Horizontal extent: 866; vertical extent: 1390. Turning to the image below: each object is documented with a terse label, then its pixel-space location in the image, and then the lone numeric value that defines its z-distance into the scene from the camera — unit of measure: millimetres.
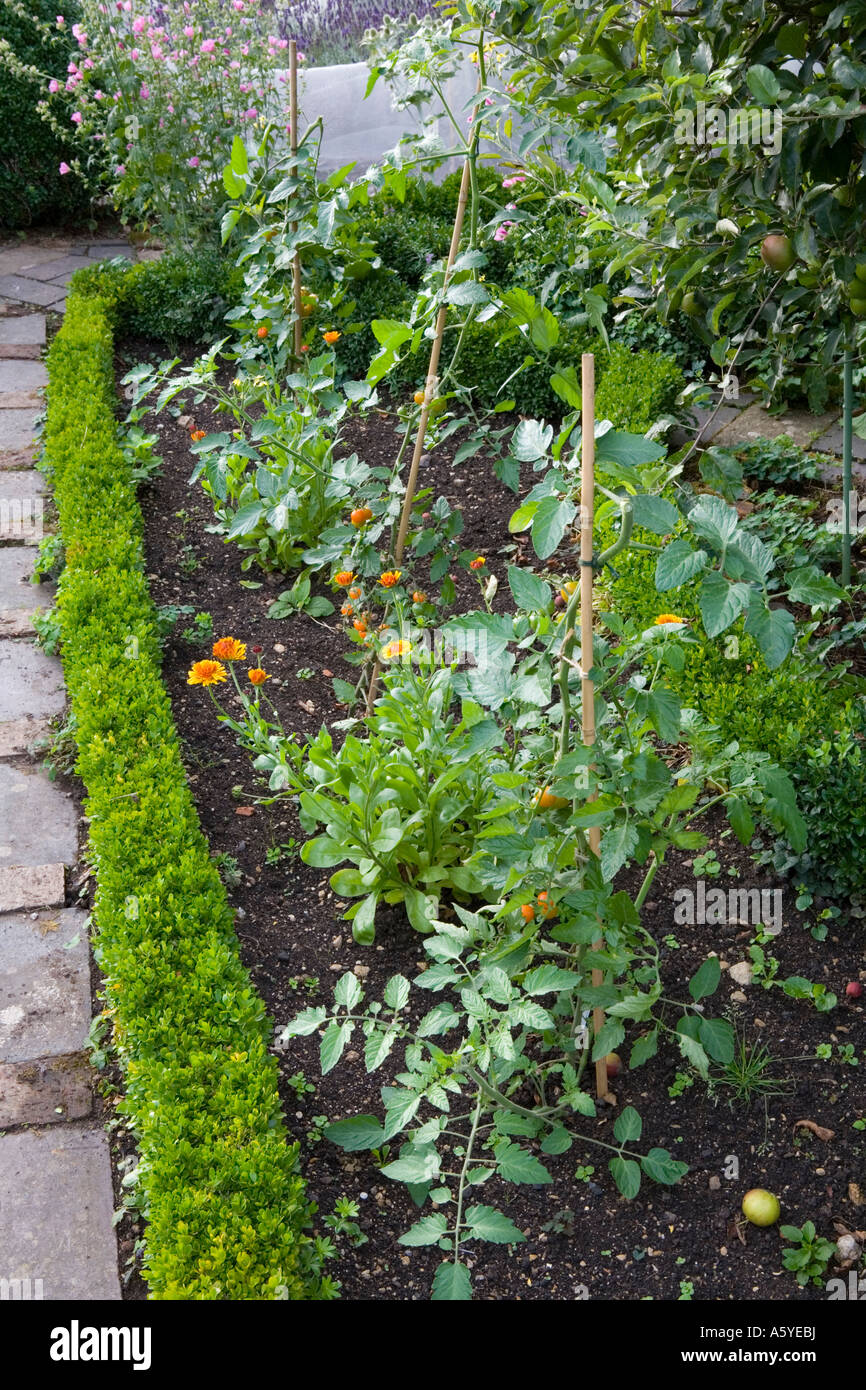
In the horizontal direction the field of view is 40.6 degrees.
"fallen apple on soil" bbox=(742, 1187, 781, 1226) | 2041
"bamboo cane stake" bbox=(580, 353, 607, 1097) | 1767
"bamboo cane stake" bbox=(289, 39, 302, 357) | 3717
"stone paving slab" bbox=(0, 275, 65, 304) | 5980
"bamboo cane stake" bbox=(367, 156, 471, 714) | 2822
